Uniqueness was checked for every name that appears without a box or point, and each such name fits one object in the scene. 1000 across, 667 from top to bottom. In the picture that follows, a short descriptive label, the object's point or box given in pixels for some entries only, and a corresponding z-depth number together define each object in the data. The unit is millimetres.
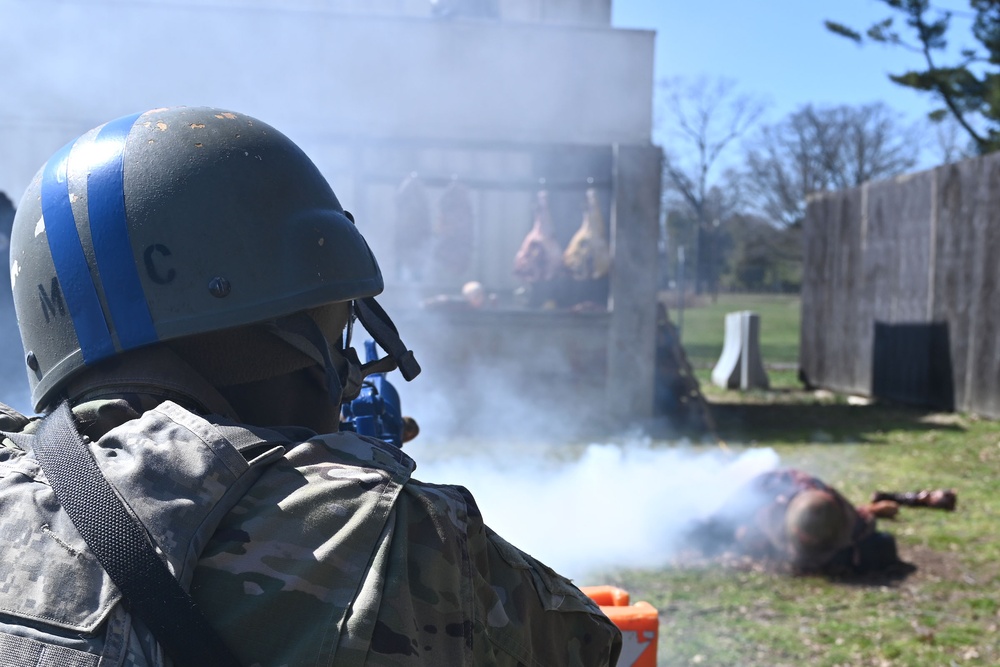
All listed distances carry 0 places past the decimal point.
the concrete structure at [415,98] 9742
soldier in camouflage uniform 1060
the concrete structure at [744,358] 13305
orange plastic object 2148
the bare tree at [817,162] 35188
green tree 15047
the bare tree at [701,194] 33406
